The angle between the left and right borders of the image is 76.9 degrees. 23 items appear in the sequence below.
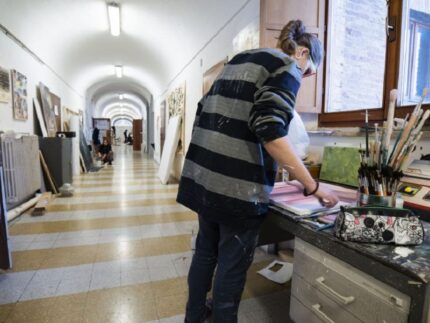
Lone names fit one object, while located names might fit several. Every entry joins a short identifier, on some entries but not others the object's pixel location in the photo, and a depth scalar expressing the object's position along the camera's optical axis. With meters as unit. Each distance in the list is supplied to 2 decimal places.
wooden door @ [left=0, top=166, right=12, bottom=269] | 1.80
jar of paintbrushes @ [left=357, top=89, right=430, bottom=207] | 0.95
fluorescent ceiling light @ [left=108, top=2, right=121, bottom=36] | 4.09
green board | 1.67
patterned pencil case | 0.78
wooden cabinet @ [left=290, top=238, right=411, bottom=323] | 0.69
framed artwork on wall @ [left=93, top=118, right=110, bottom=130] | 14.62
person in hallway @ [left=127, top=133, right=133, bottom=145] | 21.77
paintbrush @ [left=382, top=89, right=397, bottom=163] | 0.99
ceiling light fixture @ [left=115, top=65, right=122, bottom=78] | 7.90
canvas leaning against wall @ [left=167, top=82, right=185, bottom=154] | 5.23
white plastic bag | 1.58
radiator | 3.12
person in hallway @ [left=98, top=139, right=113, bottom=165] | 8.44
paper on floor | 1.93
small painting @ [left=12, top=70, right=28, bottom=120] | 3.63
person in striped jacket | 0.93
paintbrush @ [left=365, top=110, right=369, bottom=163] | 1.02
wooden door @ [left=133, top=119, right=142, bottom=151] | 16.08
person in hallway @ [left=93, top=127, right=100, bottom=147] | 9.55
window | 1.90
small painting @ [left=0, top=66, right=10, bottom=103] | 3.28
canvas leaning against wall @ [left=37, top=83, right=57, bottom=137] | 4.70
